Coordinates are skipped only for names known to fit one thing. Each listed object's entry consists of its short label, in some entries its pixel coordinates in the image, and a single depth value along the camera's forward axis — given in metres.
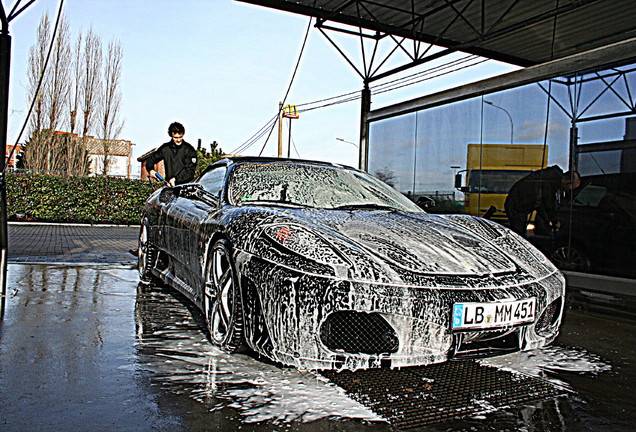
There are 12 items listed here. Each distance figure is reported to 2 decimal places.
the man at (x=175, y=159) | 7.21
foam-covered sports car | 2.73
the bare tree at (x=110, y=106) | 27.03
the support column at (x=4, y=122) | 5.06
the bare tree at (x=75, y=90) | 25.92
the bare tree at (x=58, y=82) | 25.11
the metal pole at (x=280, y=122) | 32.09
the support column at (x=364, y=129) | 12.60
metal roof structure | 9.91
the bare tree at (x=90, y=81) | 26.34
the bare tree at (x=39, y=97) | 24.69
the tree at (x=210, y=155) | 29.01
